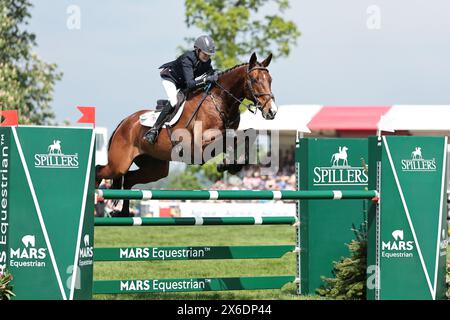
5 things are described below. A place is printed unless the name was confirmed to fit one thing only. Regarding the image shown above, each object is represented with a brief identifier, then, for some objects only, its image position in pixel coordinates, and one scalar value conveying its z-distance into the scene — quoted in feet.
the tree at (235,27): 150.61
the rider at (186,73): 50.34
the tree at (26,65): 132.05
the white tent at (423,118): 134.53
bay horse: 50.24
